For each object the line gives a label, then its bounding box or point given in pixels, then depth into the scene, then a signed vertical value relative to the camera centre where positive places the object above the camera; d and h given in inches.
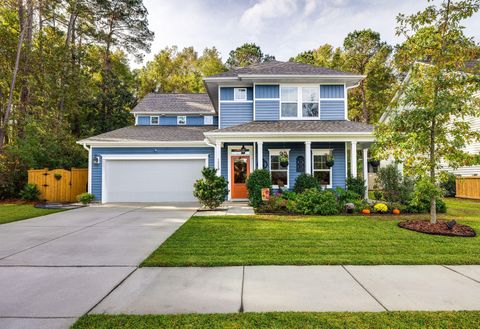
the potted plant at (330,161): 417.1 +15.6
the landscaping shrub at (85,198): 433.5 -48.9
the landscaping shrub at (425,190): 244.1 -19.4
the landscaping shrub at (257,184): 358.0 -20.3
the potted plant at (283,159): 404.5 +18.2
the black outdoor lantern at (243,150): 433.0 +36.2
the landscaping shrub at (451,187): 561.0 -37.2
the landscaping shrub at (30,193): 454.2 -42.3
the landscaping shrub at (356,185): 410.0 -24.2
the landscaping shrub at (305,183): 397.7 -20.3
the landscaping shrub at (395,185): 358.9 -21.3
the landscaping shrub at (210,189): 362.3 -27.4
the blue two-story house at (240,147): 458.9 +42.7
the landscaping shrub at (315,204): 332.5 -45.4
